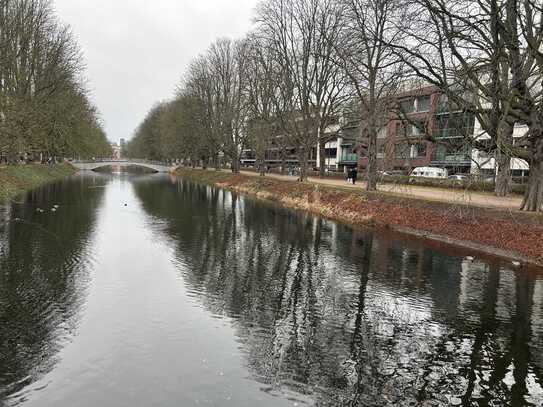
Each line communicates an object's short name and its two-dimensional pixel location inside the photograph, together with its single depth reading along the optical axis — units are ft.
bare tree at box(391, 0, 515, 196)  64.18
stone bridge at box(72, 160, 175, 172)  341.64
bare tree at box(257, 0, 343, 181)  141.38
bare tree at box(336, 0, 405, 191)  90.02
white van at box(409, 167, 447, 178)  187.94
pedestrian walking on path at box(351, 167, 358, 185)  146.84
